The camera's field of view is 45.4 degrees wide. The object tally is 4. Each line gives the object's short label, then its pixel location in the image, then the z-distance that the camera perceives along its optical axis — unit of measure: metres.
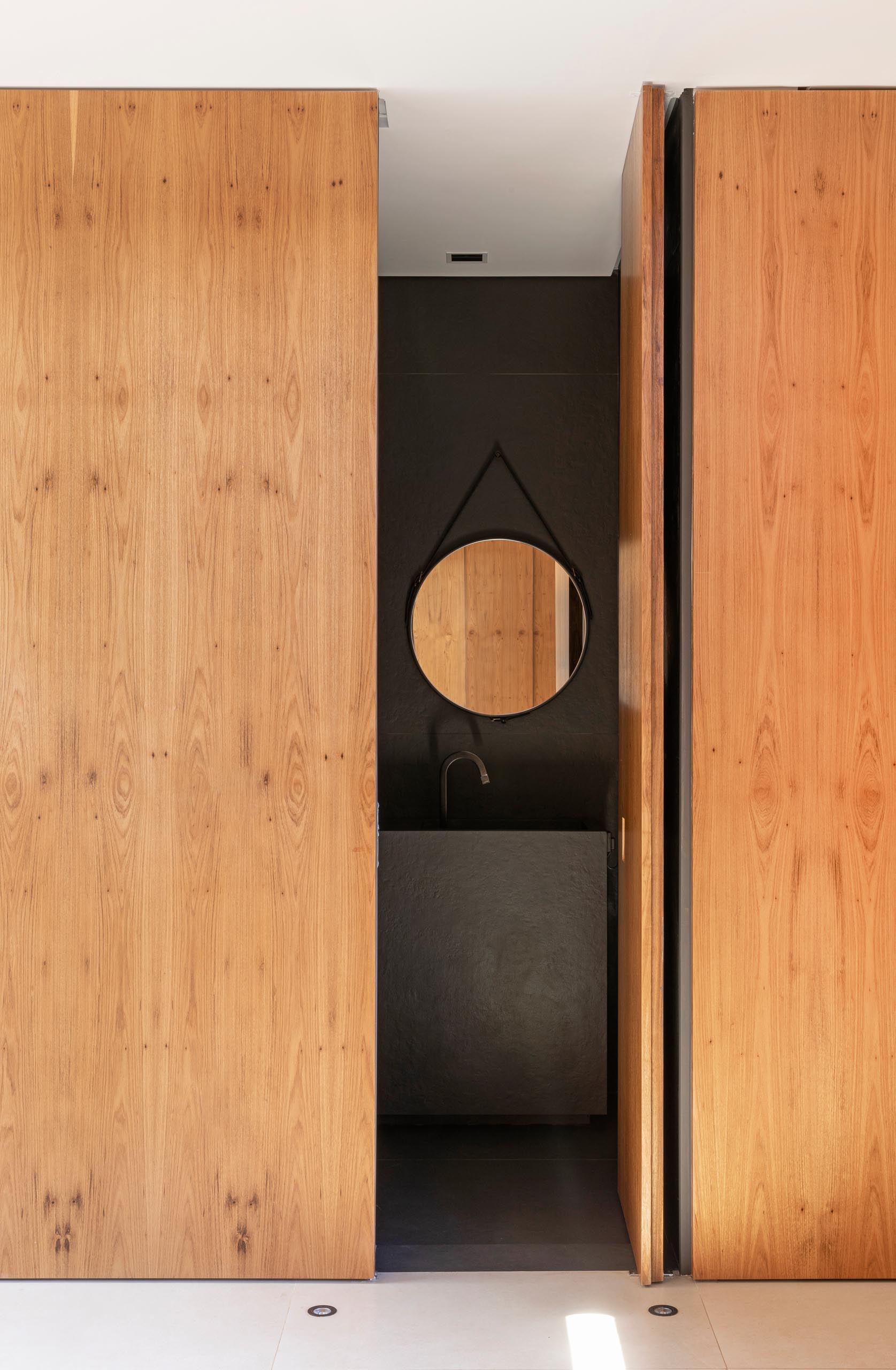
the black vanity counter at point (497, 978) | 3.32
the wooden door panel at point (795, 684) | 2.45
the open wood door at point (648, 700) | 2.45
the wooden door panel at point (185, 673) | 2.46
